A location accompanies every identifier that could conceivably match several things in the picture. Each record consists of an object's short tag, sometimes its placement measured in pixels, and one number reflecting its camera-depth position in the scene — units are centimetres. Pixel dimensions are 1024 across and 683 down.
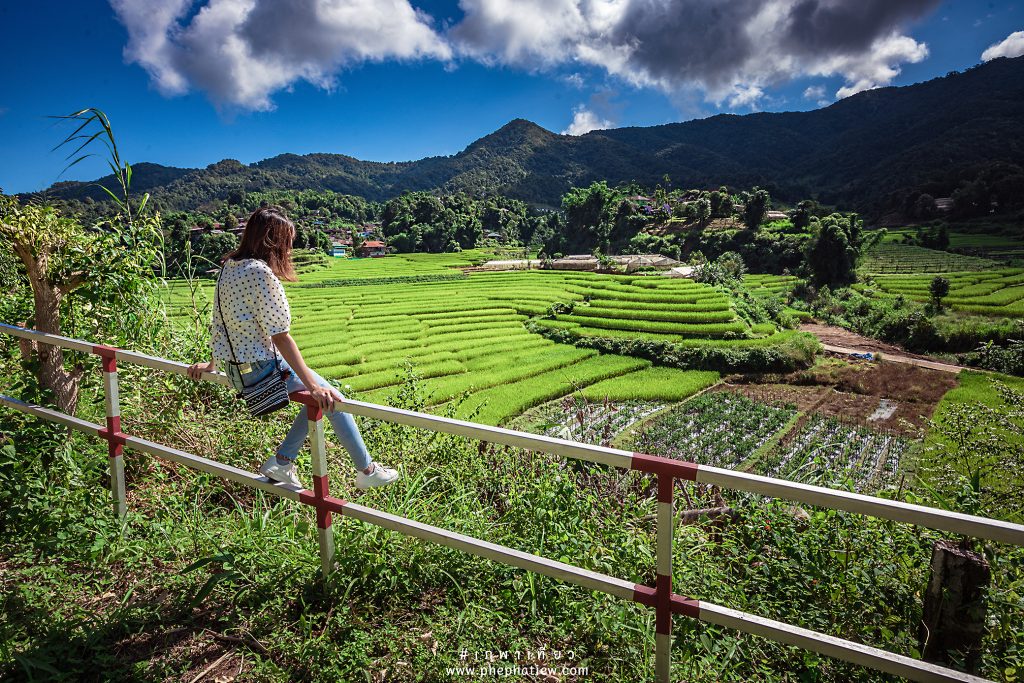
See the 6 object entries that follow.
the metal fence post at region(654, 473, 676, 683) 126
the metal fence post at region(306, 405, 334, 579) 173
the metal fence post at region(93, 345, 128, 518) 223
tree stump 147
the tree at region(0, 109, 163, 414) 288
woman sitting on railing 185
